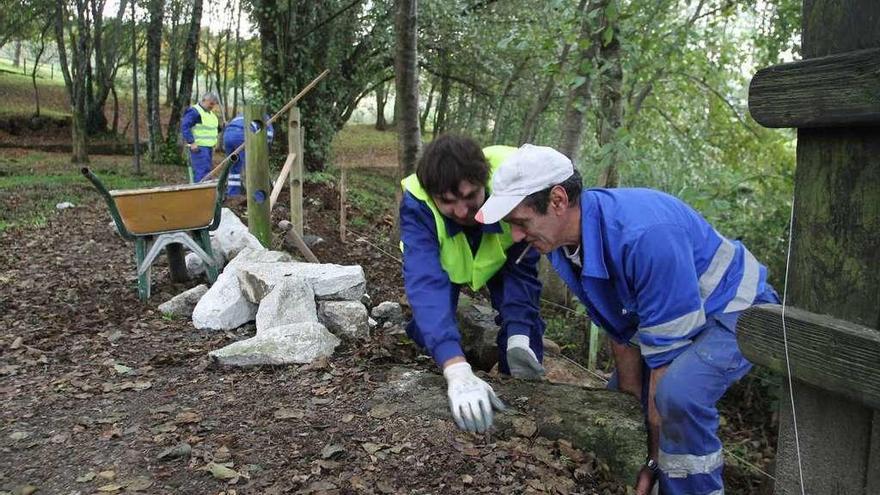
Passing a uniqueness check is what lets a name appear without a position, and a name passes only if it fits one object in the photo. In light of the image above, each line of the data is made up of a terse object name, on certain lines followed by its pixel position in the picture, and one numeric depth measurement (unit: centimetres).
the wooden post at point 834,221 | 169
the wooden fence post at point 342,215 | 818
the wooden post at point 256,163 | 590
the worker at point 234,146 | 983
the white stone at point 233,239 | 615
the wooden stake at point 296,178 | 699
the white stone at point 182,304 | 512
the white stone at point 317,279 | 470
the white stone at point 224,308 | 477
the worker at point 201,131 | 1137
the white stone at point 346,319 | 441
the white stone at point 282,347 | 389
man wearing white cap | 251
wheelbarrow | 518
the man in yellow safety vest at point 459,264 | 308
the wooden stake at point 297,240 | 620
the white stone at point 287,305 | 439
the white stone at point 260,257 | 542
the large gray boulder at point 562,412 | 297
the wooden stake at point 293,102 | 603
